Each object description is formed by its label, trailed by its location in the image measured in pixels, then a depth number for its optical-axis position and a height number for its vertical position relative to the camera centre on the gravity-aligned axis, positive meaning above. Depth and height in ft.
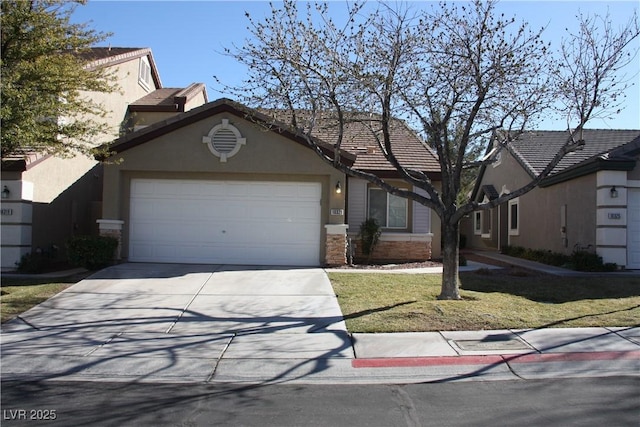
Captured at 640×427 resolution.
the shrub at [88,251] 43.04 -2.41
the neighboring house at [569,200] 45.83 +3.43
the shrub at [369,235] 49.83 -0.63
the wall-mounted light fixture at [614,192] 45.50 +3.66
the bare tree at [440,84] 30.81 +8.69
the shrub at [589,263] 45.34 -2.57
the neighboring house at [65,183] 44.24 +3.58
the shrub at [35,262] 43.88 -3.50
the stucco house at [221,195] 47.19 +2.78
